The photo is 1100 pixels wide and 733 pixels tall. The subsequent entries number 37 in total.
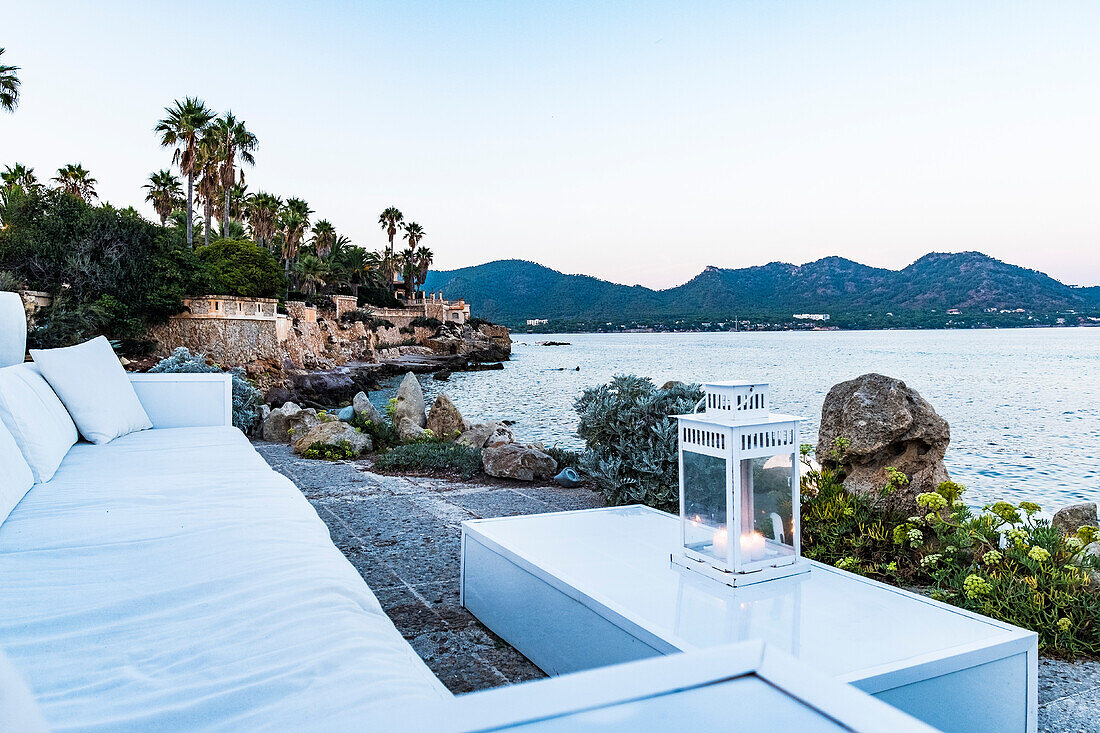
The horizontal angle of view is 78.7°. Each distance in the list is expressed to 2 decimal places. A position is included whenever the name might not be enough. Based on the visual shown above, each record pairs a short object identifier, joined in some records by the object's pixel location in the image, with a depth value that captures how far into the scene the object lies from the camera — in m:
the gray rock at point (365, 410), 7.77
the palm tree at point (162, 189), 32.62
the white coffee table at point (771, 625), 1.42
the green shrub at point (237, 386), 7.73
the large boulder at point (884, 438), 3.91
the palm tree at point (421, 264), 52.62
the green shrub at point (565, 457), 5.70
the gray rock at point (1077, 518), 3.83
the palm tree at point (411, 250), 52.00
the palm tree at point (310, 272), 39.75
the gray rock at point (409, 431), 7.45
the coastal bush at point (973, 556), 2.49
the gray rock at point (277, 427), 7.86
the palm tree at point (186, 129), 26.27
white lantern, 1.90
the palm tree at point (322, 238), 43.75
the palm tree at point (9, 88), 15.58
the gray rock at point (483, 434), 7.49
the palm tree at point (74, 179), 28.50
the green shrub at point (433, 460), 5.77
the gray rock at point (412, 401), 8.66
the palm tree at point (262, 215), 36.50
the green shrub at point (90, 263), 20.38
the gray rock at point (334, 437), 6.76
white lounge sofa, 0.65
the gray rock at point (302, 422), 7.63
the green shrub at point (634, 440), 4.21
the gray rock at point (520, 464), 5.43
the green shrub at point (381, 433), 7.30
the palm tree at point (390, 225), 49.78
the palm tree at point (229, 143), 29.66
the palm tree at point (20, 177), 27.75
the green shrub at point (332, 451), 6.49
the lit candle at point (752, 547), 1.91
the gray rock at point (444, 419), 8.35
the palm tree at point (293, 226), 38.25
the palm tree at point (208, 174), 27.23
